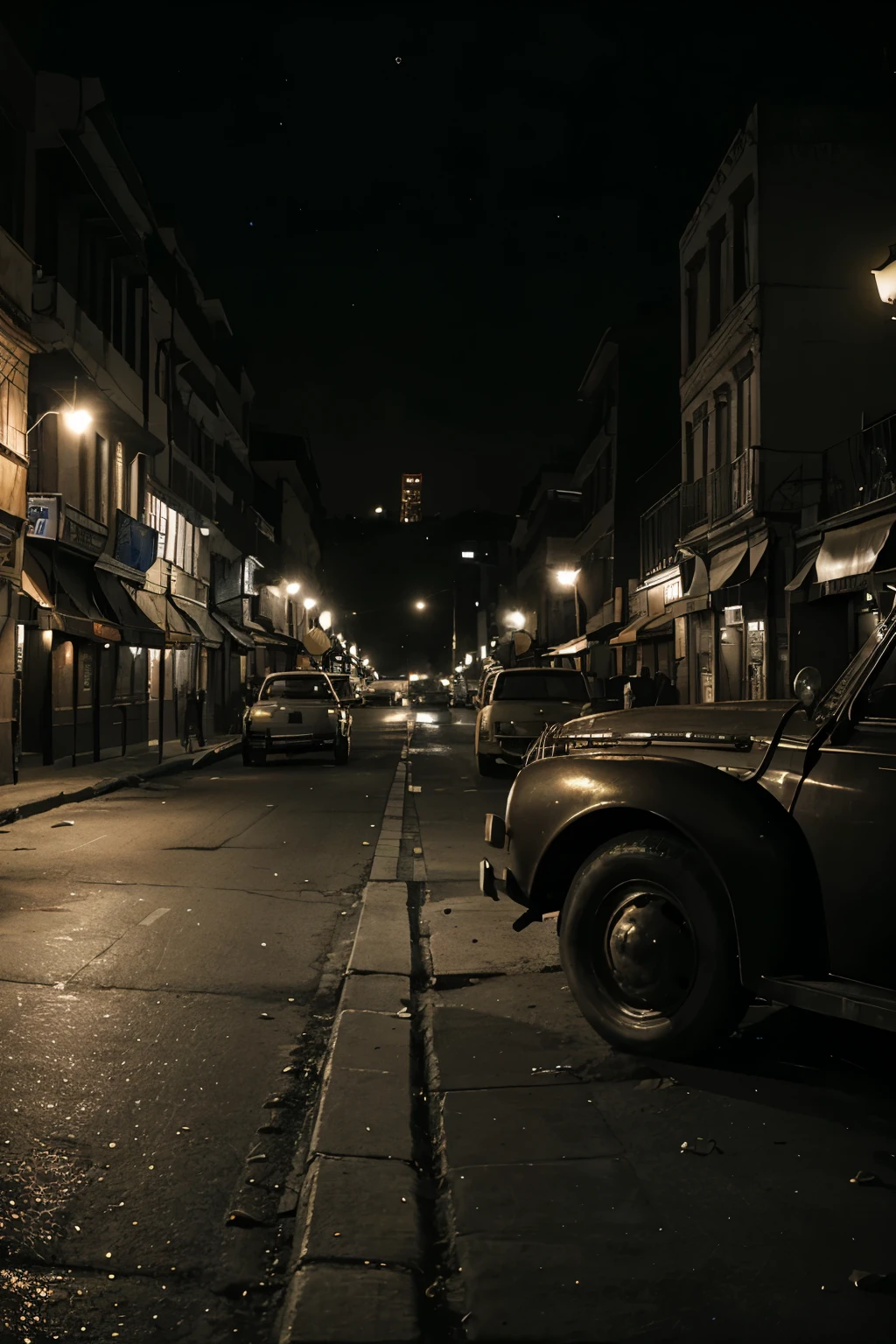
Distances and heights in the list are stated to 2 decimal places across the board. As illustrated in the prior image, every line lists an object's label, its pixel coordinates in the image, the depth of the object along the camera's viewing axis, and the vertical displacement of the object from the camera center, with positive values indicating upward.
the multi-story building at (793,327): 22.80 +7.73
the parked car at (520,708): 18.38 -0.20
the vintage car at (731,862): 4.02 -0.65
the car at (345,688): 25.94 +0.18
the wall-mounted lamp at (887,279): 10.94 +4.13
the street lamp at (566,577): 46.12 +5.00
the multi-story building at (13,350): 18.61 +6.09
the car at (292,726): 23.06 -0.66
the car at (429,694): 73.56 +0.11
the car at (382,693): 74.88 +0.16
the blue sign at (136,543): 27.25 +3.83
